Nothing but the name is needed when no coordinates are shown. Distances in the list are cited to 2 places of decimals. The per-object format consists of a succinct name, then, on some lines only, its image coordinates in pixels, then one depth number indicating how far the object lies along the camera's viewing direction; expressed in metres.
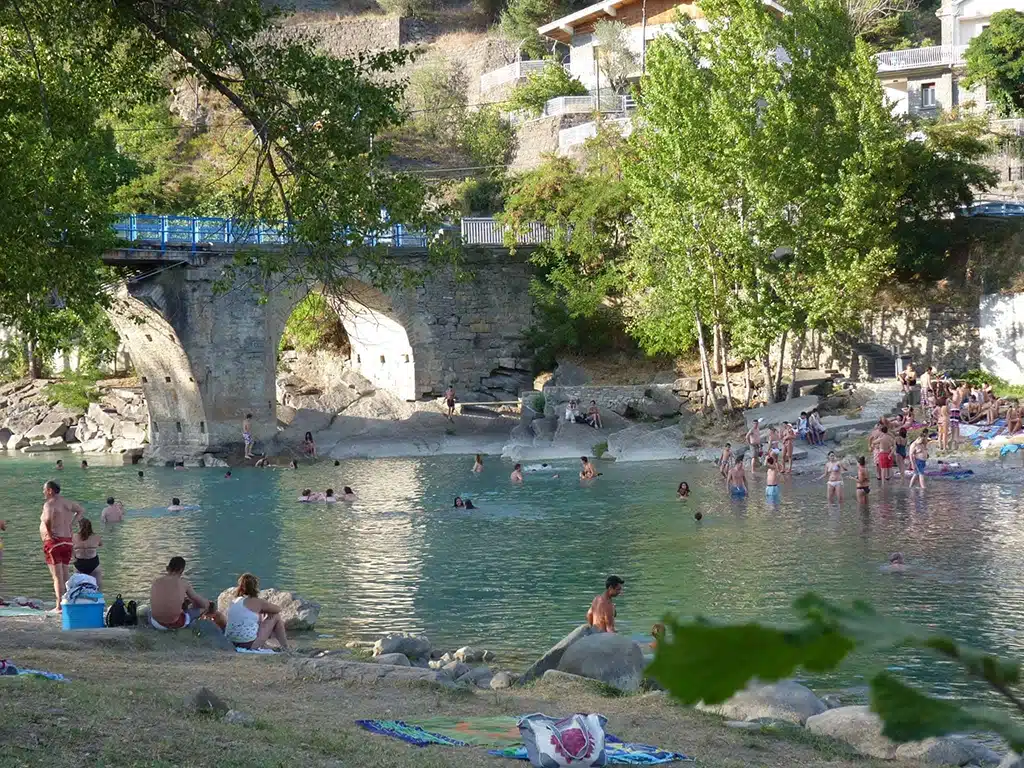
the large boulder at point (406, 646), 12.28
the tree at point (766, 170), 31.72
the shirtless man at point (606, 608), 12.41
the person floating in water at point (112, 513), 22.47
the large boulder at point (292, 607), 13.86
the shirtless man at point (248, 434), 34.78
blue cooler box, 11.95
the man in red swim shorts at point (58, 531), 13.84
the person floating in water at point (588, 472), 27.17
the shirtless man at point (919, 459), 24.16
